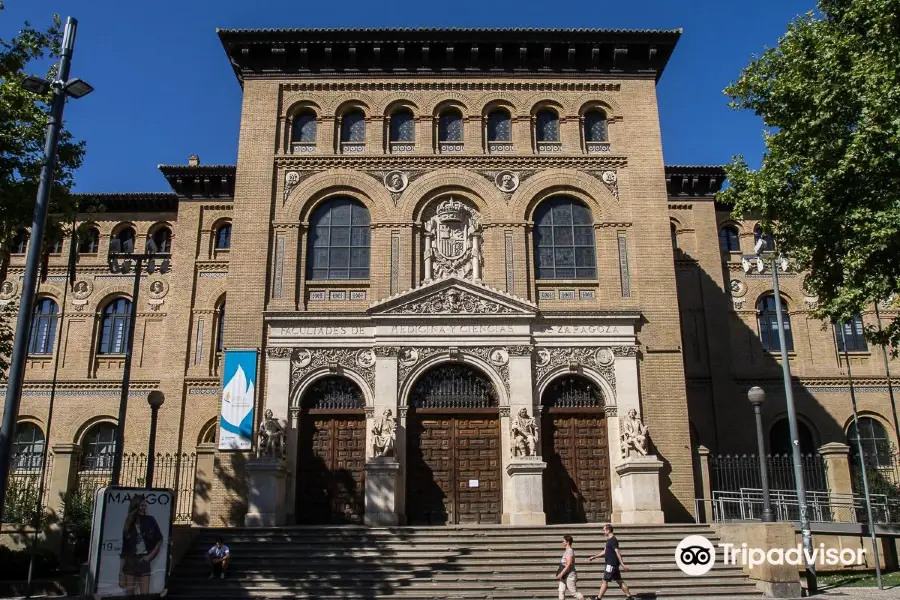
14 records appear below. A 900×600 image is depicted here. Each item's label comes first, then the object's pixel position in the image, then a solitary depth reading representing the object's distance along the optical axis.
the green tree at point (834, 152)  17.16
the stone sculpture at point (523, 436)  21.77
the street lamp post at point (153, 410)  18.03
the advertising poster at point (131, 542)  14.45
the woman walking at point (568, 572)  15.02
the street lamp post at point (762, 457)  17.69
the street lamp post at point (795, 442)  17.59
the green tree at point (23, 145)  16.91
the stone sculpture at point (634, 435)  21.80
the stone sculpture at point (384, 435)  21.64
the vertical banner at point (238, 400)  22.26
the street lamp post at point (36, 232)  11.27
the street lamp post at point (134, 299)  17.21
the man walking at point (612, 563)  15.17
